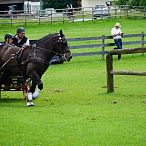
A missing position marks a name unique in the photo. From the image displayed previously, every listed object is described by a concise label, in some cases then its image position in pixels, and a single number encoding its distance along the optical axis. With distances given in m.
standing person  33.56
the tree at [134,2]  72.50
